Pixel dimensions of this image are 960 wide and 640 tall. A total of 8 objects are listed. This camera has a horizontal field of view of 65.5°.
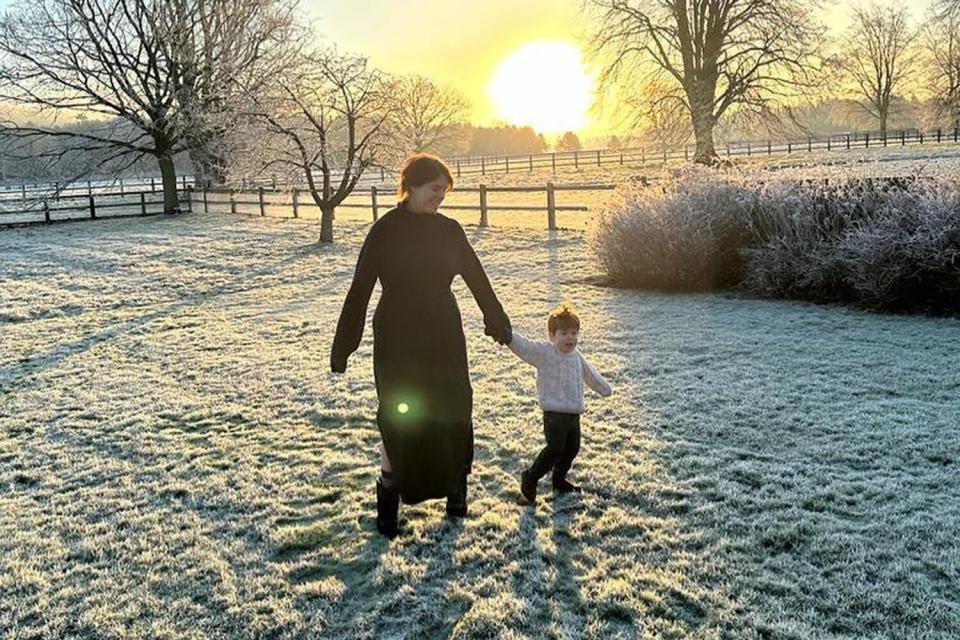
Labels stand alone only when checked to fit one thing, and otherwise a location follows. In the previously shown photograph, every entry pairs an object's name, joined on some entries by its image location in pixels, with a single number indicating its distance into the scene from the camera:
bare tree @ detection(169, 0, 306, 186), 25.41
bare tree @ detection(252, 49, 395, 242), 15.79
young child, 3.58
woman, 3.20
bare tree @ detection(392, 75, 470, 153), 49.02
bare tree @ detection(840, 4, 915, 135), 48.16
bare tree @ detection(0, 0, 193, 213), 25.23
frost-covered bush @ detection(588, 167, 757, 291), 9.37
